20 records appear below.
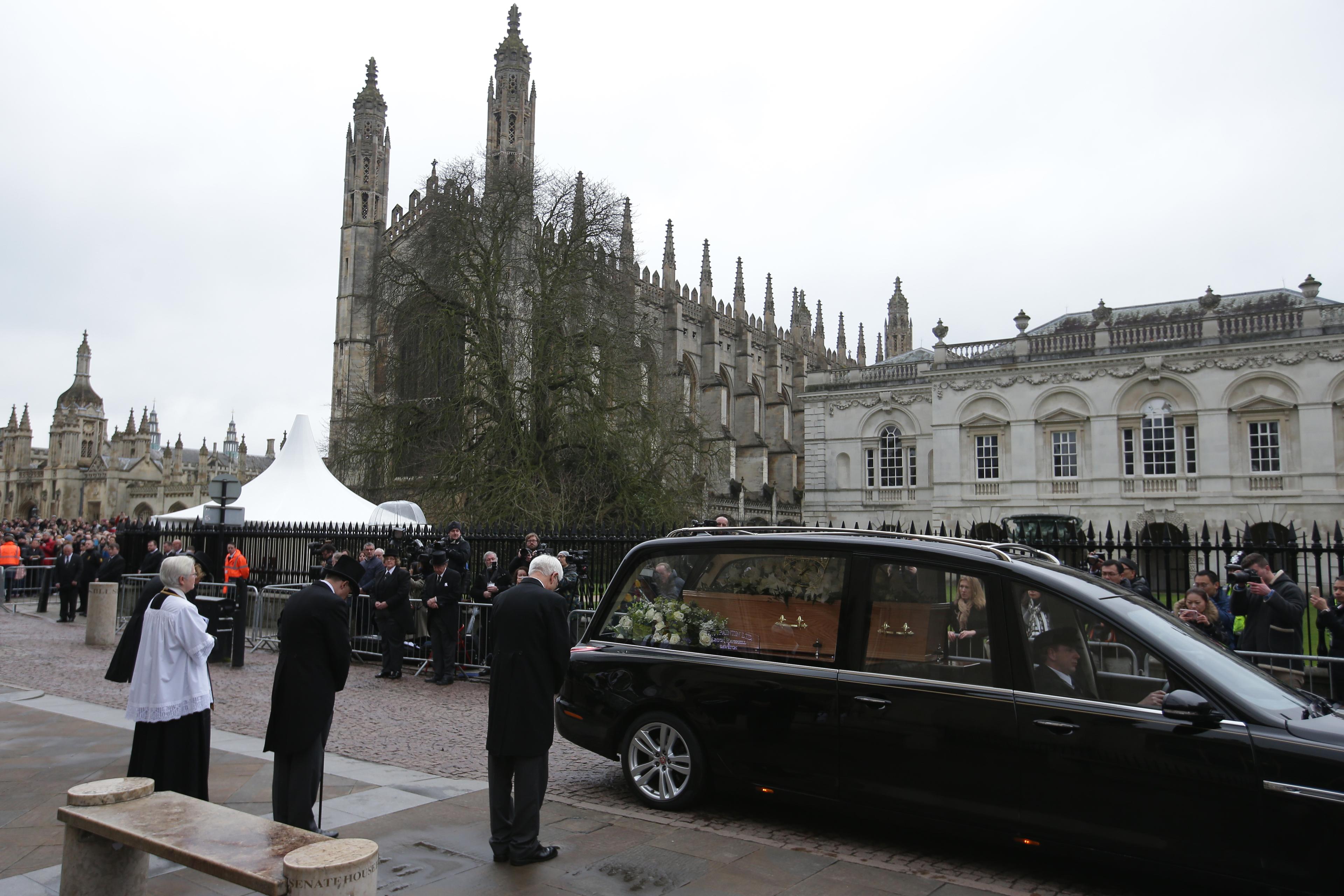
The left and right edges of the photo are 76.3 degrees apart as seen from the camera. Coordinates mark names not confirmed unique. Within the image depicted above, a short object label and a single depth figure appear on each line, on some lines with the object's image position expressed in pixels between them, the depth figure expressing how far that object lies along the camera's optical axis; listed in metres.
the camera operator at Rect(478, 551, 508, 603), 11.25
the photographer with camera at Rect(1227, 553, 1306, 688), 7.98
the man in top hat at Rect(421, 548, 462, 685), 11.10
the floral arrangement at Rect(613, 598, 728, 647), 5.99
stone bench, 3.16
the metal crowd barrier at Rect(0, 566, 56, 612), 21.02
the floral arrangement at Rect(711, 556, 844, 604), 5.57
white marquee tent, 17.81
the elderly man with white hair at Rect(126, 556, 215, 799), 5.16
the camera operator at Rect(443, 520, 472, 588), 11.21
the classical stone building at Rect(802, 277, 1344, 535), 26.02
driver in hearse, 4.62
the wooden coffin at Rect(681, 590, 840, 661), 5.48
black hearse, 4.14
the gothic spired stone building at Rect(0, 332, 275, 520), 73.75
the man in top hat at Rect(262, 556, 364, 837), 5.00
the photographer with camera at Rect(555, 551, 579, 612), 9.74
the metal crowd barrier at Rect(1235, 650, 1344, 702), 6.78
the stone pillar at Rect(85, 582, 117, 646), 14.28
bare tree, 21.47
